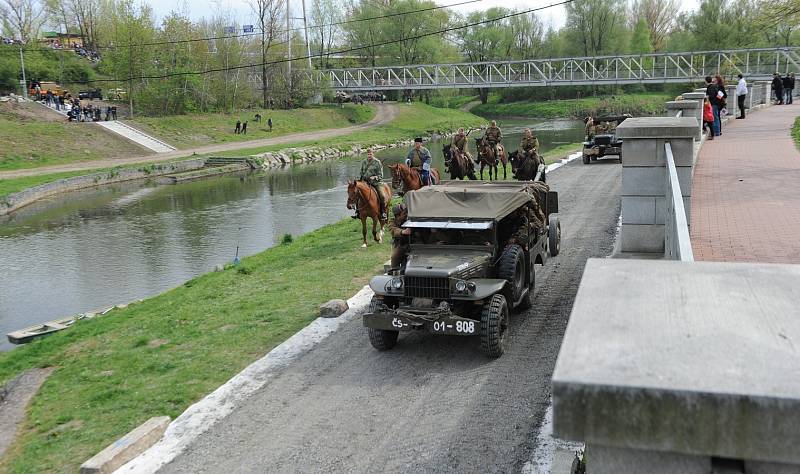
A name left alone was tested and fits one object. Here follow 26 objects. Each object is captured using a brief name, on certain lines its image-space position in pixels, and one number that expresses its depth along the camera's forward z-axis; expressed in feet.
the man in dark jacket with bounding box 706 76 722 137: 85.20
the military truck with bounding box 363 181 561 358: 32.99
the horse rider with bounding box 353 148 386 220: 60.44
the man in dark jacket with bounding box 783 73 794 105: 141.49
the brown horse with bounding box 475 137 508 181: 89.86
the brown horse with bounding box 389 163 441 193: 62.39
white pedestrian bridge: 227.81
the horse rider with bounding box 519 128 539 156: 75.41
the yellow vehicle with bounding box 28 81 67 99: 212.19
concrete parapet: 7.18
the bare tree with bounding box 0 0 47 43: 274.77
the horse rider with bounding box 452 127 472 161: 83.20
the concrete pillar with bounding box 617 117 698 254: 34.91
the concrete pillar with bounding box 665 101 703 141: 71.56
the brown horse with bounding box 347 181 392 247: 58.49
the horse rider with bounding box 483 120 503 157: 90.84
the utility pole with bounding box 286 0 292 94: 262.67
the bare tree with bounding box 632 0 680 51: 361.92
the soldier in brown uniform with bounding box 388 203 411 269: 37.47
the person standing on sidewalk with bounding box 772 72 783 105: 140.56
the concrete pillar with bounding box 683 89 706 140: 75.38
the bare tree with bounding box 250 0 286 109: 269.66
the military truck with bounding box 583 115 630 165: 102.89
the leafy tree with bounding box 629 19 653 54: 329.11
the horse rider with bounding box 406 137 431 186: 70.38
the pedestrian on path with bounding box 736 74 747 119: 107.34
